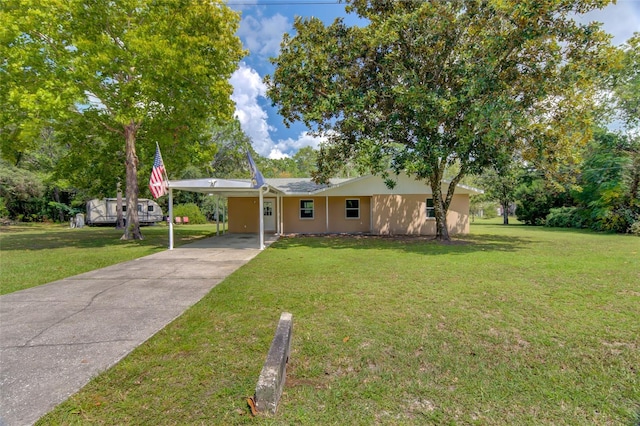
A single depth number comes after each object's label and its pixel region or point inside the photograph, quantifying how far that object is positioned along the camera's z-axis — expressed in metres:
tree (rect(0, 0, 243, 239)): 10.95
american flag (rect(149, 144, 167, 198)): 10.12
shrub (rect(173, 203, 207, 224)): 29.88
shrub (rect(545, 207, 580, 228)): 22.77
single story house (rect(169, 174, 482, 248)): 16.91
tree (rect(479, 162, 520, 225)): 27.72
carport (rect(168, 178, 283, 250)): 10.97
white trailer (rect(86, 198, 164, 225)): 27.39
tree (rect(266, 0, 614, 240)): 9.48
